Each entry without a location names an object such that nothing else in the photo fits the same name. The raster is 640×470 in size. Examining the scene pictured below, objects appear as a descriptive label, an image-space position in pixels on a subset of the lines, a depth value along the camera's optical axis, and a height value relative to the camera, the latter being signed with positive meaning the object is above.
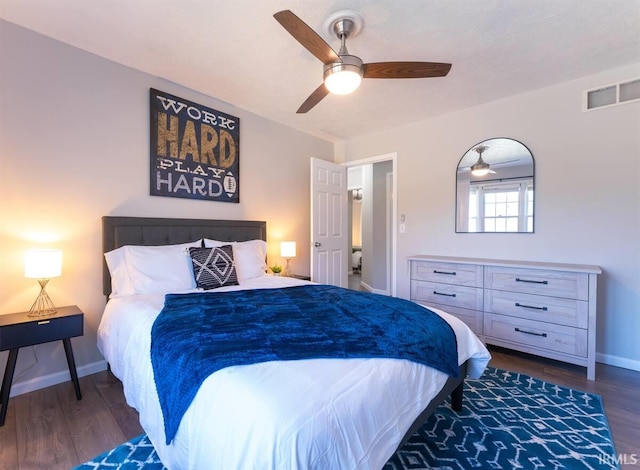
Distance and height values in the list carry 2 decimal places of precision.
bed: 0.86 -0.61
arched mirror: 3.07 +0.48
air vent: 2.54 +1.21
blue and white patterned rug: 1.50 -1.16
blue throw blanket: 1.17 -0.49
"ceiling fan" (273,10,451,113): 1.79 +1.08
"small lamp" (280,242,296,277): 3.61 -0.23
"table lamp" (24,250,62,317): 1.95 -0.25
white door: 3.93 +0.10
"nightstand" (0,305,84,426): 1.82 -0.67
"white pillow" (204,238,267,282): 2.94 -0.29
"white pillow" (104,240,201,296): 2.30 -0.33
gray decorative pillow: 2.53 -0.33
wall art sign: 2.77 +0.80
